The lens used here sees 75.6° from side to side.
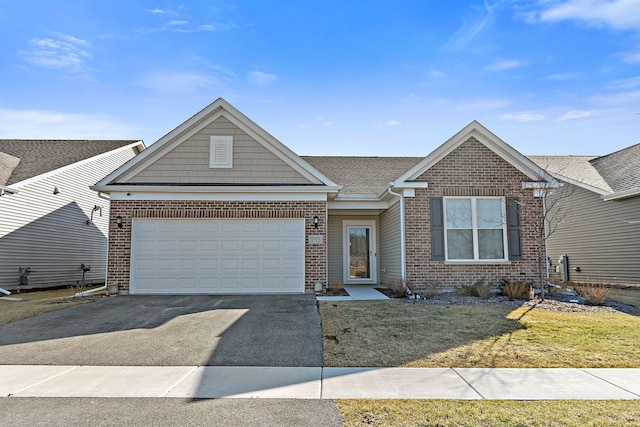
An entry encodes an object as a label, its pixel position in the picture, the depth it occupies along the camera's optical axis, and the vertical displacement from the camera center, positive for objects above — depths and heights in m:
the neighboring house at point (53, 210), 14.74 +1.46
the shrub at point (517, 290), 11.05 -1.22
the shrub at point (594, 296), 10.23 -1.27
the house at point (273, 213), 12.45 +0.99
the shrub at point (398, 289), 11.66 -1.24
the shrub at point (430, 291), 11.28 -1.27
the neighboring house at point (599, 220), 14.94 +0.99
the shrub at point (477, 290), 11.26 -1.25
